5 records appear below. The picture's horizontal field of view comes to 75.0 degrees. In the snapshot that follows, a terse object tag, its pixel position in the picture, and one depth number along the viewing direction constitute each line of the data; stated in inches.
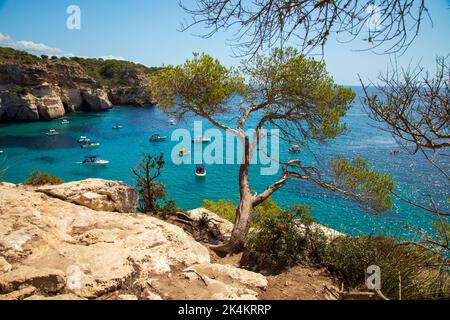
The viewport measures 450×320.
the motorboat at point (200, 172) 1219.2
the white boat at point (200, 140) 1704.0
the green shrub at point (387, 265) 139.6
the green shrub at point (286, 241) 214.5
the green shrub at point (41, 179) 351.1
